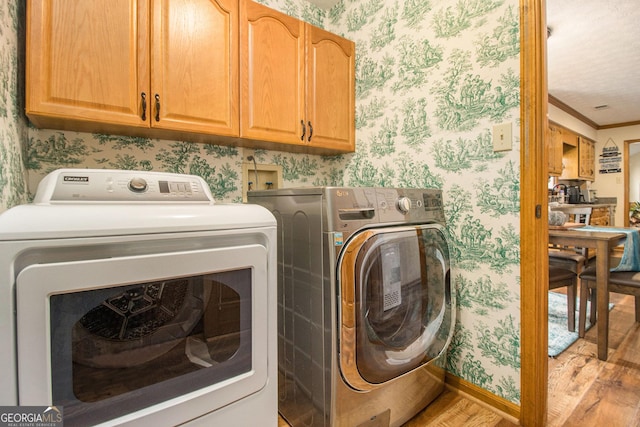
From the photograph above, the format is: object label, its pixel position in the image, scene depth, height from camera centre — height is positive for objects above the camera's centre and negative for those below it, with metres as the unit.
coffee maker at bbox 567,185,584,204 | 5.08 +0.26
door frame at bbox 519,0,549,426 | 1.25 +0.04
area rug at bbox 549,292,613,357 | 2.04 -0.91
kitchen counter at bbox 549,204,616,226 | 4.90 -0.03
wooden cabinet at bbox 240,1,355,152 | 1.59 +0.78
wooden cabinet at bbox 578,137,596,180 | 5.27 +0.98
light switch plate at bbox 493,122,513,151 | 1.33 +0.34
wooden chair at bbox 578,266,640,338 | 1.96 -0.50
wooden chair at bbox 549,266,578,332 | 2.18 -0.53
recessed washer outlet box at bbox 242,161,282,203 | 1.90 +0.24
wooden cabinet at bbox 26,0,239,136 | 1.12 +0.64
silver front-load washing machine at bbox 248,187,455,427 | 1.07 -0.37
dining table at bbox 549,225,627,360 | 1.88 -0.29
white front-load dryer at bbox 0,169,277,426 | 0.64 -0.23
